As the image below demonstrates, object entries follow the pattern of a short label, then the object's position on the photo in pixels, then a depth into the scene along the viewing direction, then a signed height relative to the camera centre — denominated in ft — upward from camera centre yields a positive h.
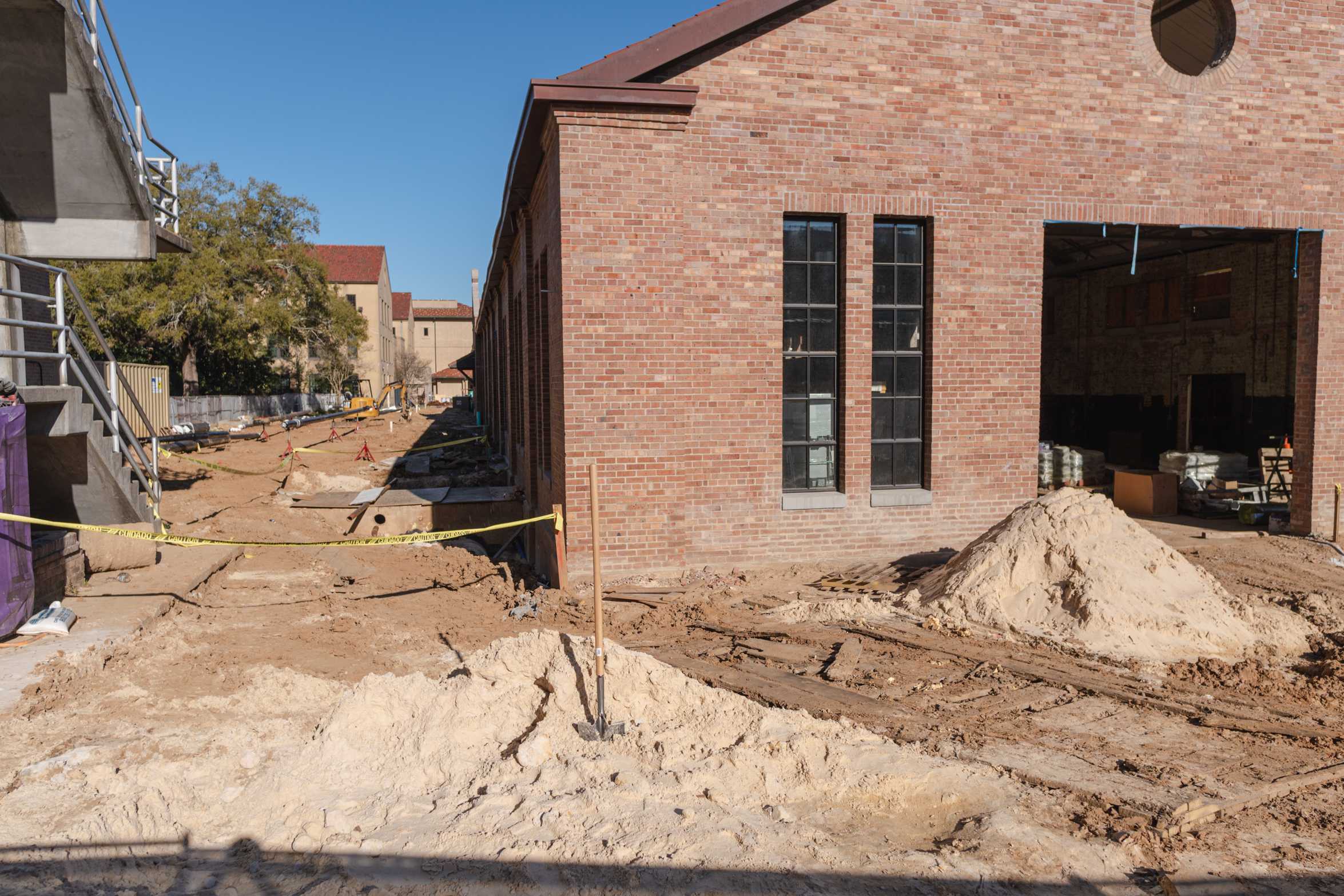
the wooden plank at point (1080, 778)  16.17 -7.64
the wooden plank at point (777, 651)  25.32 -7.70
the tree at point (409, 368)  267.80 +6.46
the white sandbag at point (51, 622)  25.76 -6.89
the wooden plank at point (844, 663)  23.73 -7.63
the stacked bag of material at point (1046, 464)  57.82 -4.96
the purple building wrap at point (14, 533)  24.71 -4.10
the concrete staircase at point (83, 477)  30.45 -3.20
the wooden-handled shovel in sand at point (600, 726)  18.63 -7.14
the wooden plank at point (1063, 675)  21.02 -7.63
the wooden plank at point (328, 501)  53.88 -7.02
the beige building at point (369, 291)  234.99 +26.97
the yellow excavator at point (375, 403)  153.48 -2.74
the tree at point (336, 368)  174.36 +4.50
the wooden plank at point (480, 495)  49.83 -6.18
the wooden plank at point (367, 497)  51.87 -6.50
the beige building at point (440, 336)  337.52 +20.60
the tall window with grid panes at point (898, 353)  35.88 +1.45
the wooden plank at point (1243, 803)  15.33 -7.54
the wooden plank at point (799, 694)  20.53 -7.72
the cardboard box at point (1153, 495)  48.67 -5.85
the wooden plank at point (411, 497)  49.01 -6.17
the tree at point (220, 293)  121.80 +13.94
